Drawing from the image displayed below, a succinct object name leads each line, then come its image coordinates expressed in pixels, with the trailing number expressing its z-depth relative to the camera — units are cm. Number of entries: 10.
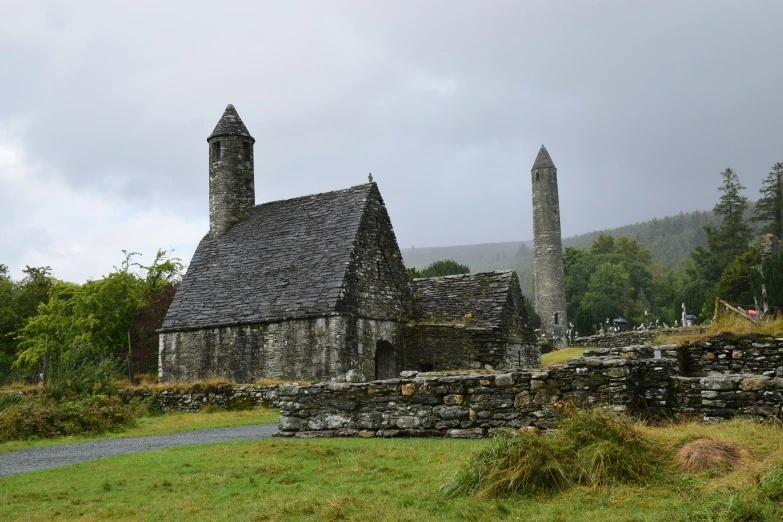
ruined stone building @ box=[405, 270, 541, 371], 2470
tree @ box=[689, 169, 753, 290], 7406
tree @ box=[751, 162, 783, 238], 7344
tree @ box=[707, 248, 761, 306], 5719
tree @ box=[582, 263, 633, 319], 8819
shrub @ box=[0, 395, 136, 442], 1598
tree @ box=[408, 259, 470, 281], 7225
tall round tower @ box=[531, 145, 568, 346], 7131
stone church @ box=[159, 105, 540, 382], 2333
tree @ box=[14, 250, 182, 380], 3622
